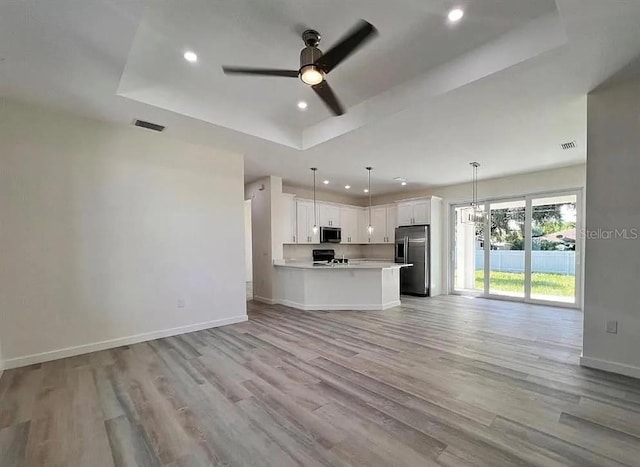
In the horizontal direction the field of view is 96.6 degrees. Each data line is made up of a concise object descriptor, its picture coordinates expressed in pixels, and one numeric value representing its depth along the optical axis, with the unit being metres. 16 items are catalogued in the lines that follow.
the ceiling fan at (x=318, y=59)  2.13
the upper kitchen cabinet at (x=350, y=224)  8.45
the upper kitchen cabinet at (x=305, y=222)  7.28
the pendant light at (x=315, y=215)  7.59
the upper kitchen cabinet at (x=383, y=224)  8.43
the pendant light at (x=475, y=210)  7.04
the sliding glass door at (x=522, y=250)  5.84
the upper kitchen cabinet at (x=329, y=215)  7.82
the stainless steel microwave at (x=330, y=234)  7.75
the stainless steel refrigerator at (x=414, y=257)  7.23
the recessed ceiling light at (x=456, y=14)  2.24
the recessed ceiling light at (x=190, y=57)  2.74
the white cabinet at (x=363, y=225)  8.98
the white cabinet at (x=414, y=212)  7.37
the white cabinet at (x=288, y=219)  6.66
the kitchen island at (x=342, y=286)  5.70
